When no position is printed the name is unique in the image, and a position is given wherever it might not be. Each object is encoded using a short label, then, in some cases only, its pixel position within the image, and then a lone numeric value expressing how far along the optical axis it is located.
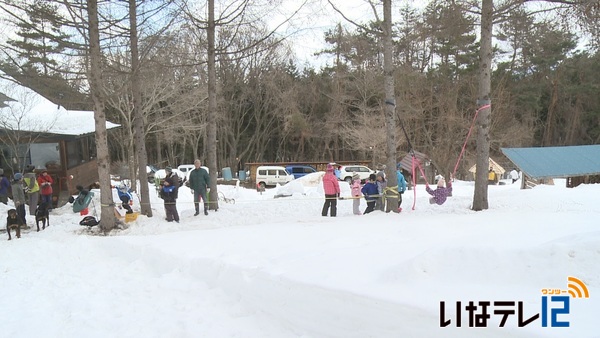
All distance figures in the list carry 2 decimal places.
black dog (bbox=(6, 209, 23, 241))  9.19
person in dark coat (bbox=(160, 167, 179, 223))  10.59
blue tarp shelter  18.35
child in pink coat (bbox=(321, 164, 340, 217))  10.62
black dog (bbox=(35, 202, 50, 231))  10.16
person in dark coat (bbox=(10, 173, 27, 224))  10.47
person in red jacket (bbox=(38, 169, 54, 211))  11.32
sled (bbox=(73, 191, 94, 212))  11.83
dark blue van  31.28
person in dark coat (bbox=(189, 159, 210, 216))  11.03
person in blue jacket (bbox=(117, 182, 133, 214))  10.73
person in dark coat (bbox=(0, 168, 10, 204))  12.21
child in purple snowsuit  11.27
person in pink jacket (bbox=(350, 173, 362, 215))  11.25
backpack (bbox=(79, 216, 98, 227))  10.12
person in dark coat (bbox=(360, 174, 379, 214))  10.84
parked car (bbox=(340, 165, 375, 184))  29.51
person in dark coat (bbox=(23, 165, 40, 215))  11.66
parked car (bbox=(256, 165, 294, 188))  28.58
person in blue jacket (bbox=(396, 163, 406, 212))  11.31
